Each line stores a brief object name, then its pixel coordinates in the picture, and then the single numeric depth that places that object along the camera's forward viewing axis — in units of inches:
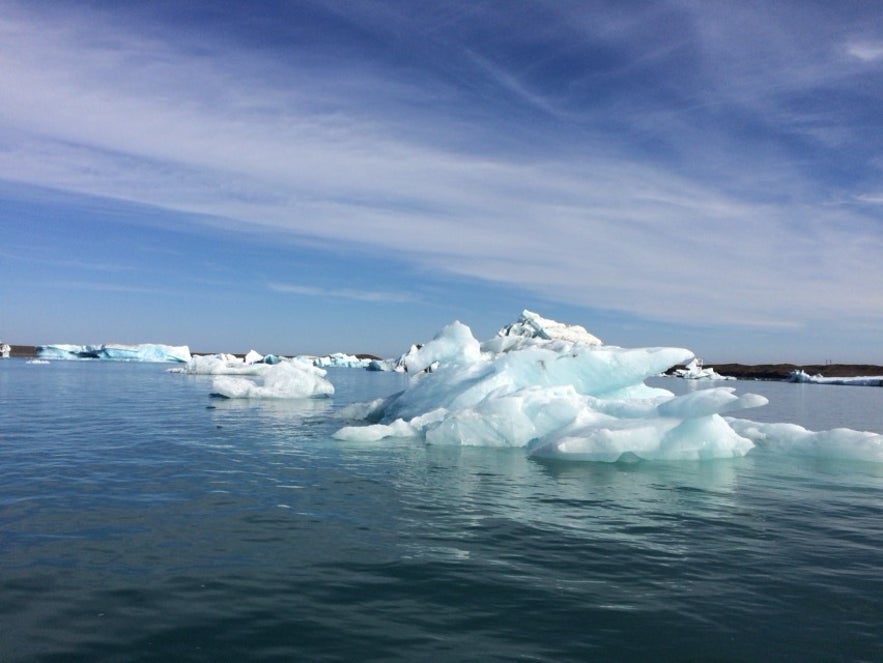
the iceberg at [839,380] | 3087.6
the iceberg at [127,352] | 3860.7
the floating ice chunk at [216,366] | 2103.8
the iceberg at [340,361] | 4409.5
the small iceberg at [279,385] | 1266.0
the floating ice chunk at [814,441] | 609.0
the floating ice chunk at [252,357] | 2594.2
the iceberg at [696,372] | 3686.0
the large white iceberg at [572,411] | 561.3
